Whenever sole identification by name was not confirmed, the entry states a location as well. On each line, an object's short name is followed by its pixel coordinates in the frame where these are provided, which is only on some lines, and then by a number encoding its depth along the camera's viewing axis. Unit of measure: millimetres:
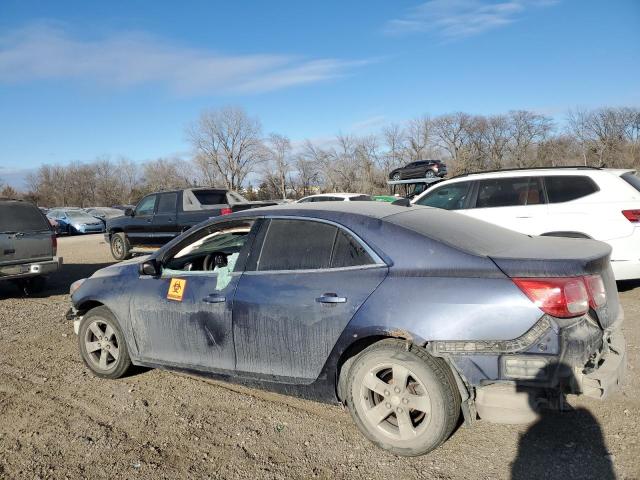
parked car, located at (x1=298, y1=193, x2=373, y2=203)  17203
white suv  6047
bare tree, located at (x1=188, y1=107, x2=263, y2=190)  72875
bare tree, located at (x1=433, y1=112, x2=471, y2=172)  73750
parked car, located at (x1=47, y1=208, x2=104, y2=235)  28094
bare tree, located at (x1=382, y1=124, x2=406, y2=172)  68438
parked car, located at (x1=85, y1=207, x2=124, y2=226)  34688
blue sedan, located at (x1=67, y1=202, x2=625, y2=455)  2670
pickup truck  11547
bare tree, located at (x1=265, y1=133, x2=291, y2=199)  71500
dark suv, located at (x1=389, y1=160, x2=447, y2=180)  26630
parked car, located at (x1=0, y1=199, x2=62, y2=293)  7949
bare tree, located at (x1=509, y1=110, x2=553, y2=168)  72312
